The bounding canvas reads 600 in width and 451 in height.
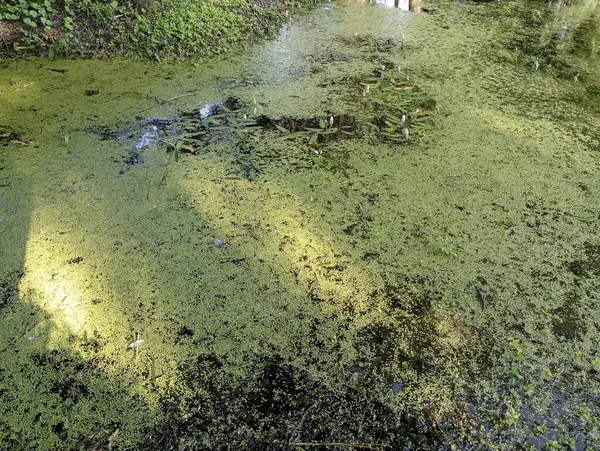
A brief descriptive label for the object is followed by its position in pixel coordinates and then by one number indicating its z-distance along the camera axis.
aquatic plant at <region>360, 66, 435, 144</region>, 2.12
